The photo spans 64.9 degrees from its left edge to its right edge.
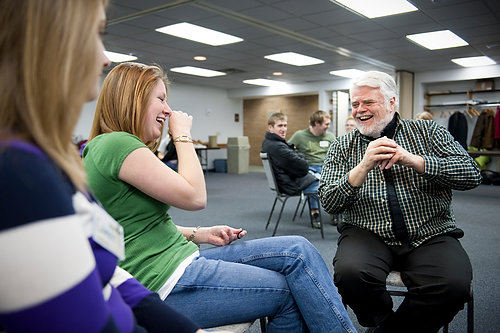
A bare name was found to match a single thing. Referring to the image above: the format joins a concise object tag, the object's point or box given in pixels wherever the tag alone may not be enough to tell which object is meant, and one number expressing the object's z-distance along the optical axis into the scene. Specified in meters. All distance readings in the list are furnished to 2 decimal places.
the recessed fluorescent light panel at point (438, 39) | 5.88
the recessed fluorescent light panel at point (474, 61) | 7.75
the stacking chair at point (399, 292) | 1.54
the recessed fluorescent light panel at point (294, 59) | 7.42
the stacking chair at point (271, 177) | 3.71
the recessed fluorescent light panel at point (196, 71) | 8.73
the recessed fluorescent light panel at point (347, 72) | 9.12
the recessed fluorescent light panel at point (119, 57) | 7.14
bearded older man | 1.47
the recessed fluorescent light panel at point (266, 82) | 10.60
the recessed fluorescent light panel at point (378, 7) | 4.55
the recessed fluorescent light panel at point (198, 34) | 5.47
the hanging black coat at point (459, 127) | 8.55
